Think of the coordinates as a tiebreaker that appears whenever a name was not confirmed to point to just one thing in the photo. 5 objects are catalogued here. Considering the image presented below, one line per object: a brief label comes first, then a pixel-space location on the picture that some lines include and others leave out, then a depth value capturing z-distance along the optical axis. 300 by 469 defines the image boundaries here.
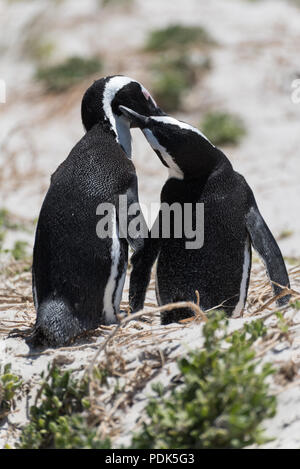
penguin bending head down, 5.42
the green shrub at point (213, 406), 3.51
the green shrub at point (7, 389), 4.50
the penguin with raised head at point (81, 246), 5.23
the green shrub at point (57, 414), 3.91
